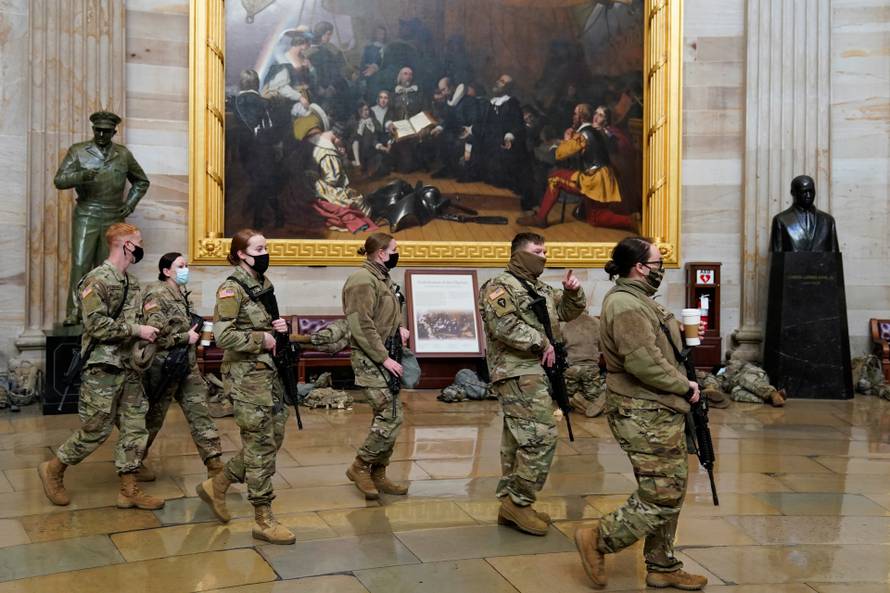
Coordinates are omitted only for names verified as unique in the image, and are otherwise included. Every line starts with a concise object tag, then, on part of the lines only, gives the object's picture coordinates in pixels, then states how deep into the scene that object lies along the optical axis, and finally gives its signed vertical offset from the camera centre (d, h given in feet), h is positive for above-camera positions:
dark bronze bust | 37.27 +2.45
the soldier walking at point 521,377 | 19.27 -1.69
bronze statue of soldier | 32.96 +3.16
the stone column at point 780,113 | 39.75 +6.96
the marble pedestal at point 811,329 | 36.68 -1.32
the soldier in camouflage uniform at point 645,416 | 15.97 -2.00
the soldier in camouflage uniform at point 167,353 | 22.12 -1.55
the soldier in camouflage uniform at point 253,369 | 18.54 -1.52
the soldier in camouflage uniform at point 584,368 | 32.91 -2.58
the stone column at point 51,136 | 35.01 +5.10
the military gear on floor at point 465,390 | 35.02 -3.49
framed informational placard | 37.60 -0.93
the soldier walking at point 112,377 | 20.88 -1.92
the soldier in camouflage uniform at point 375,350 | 21.61 -1.33
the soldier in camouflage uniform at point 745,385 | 35.37 -3.31
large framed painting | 37.81 +6.18
